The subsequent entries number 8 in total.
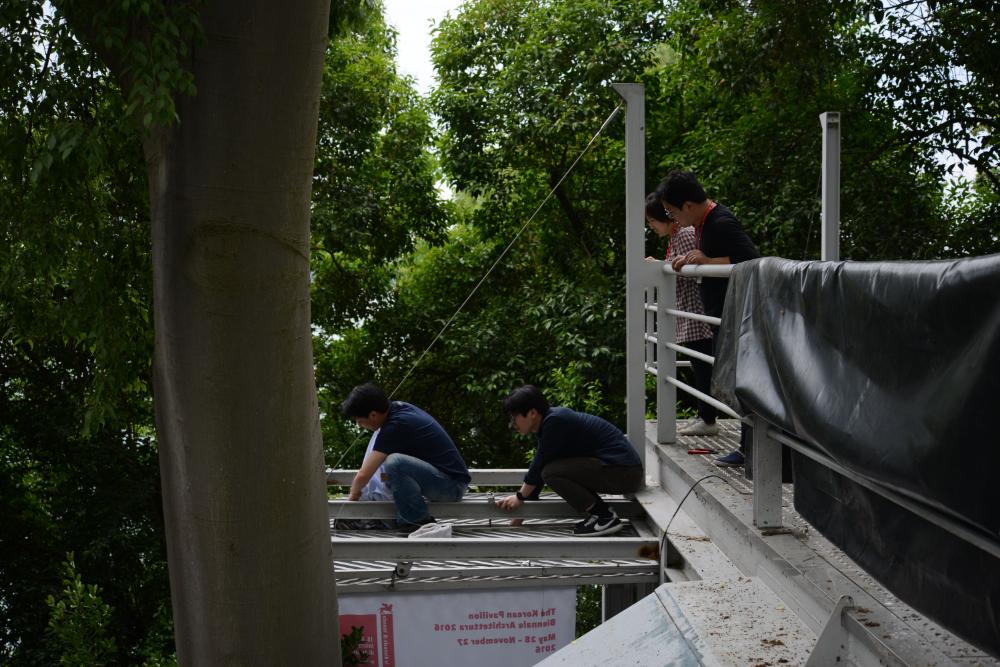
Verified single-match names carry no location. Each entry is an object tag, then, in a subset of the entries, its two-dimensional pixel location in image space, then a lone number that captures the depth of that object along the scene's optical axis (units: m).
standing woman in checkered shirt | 6.04
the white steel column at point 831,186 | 4.51
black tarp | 2.10
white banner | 5.29
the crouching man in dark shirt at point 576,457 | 5.93
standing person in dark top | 5.38
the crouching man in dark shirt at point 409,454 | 6.05
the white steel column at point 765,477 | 3.96
